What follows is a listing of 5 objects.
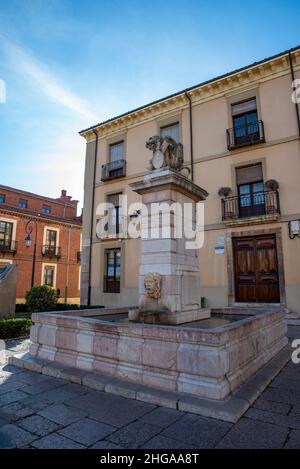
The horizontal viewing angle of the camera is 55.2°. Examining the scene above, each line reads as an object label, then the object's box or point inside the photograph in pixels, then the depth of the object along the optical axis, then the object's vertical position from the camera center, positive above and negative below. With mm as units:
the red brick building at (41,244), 21500 +3241
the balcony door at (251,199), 10875 +3306
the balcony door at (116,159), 15086 +6755
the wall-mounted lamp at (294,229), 9781 +1951
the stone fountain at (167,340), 2943 -665
